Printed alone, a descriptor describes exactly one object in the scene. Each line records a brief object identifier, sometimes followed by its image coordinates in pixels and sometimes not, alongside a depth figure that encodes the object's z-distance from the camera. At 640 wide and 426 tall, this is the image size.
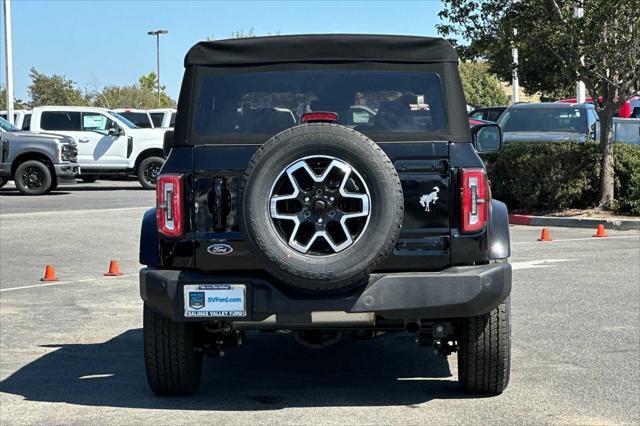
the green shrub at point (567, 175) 19.47
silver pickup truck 26.38
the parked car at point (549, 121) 23.11
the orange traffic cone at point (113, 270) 12.99
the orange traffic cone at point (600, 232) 16.70
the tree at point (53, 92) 71.75
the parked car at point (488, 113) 32.88
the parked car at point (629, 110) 33.94
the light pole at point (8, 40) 41.25
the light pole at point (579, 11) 18.97
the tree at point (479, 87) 73.62
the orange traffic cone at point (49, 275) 12.67
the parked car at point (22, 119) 31.95
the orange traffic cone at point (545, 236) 16.27
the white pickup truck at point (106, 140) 28.69
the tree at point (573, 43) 18.55
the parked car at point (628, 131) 24.16
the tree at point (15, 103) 72.69
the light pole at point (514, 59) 19.61
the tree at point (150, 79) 131.35
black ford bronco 6.02
